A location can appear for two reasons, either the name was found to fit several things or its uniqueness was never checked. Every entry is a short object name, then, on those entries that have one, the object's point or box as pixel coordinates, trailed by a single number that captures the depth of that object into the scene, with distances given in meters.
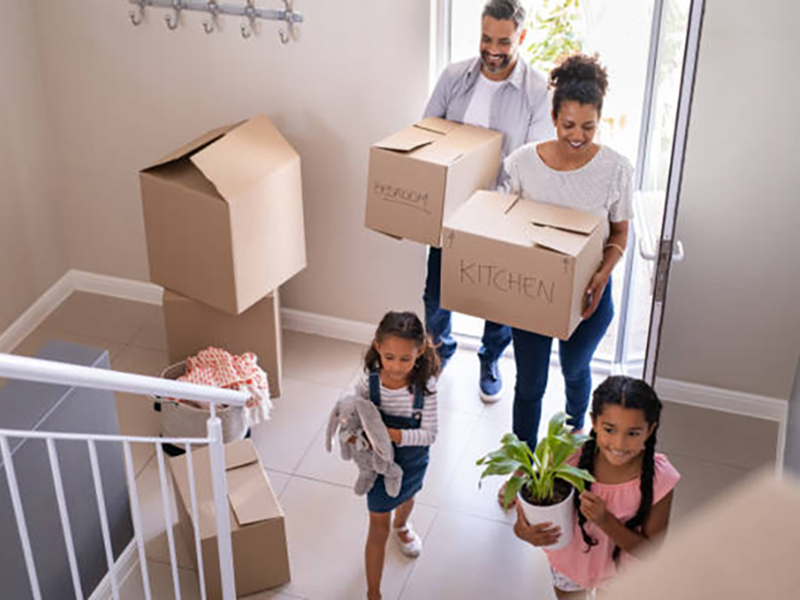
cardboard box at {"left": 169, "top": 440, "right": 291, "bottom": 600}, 2.65
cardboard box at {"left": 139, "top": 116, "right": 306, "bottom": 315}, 3.13
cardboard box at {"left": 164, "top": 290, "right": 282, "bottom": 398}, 3.42
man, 2.88
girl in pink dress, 2.07
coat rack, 3.37
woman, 2.58
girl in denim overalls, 2.42
